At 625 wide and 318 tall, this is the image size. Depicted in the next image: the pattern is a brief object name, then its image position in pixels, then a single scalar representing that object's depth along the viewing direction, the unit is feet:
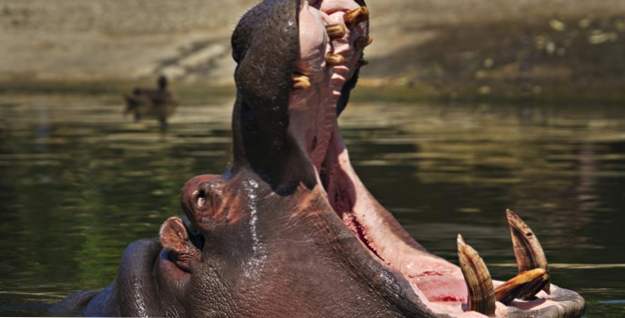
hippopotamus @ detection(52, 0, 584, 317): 30.50
